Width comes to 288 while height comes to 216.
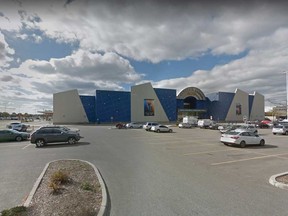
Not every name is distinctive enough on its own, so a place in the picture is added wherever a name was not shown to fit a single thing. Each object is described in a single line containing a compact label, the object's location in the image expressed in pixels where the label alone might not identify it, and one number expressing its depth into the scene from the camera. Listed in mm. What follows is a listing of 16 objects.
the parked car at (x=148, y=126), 37438
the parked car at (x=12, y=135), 20719
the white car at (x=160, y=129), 34062
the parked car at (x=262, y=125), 49094
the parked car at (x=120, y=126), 43866
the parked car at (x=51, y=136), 16625
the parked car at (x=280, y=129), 29683
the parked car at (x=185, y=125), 46375
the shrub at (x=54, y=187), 5679
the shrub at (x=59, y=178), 6305
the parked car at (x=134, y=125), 45747
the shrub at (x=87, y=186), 5918
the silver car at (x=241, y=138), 16406
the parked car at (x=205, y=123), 45325
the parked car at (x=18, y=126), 32362
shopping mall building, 62094
